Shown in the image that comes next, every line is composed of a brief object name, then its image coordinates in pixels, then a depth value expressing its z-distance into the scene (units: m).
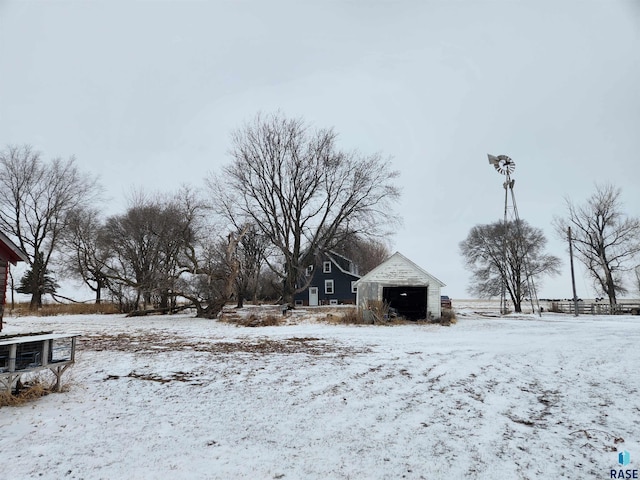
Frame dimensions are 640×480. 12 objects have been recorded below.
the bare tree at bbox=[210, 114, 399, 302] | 30.41
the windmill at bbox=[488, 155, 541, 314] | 30.78
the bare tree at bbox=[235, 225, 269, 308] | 36.18
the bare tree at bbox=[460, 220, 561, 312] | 37.66
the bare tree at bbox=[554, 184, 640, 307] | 34.22
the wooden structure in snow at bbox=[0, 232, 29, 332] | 9.94
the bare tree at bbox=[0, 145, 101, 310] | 30.58
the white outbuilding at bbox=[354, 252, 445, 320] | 22.08
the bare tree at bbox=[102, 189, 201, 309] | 30.41
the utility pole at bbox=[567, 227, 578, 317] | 29.05
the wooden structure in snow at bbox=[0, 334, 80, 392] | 5.88
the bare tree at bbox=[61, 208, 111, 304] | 30.38
